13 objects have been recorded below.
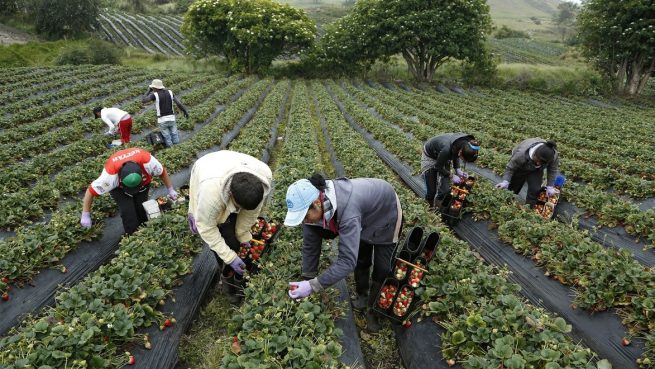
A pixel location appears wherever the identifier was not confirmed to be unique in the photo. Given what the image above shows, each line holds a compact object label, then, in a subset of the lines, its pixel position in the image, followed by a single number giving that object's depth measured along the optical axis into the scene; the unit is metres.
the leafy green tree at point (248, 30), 29.30
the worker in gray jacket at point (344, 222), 3.06
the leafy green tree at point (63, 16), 38.16
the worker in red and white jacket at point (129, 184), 4.90
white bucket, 5.44
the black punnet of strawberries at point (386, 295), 4.15
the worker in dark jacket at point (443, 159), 5.76
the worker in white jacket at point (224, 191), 3.39
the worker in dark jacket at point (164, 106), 9.92
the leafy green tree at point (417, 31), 25.61
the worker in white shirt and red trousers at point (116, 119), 9.52
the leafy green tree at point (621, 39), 21.61
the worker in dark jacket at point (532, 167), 6.01
